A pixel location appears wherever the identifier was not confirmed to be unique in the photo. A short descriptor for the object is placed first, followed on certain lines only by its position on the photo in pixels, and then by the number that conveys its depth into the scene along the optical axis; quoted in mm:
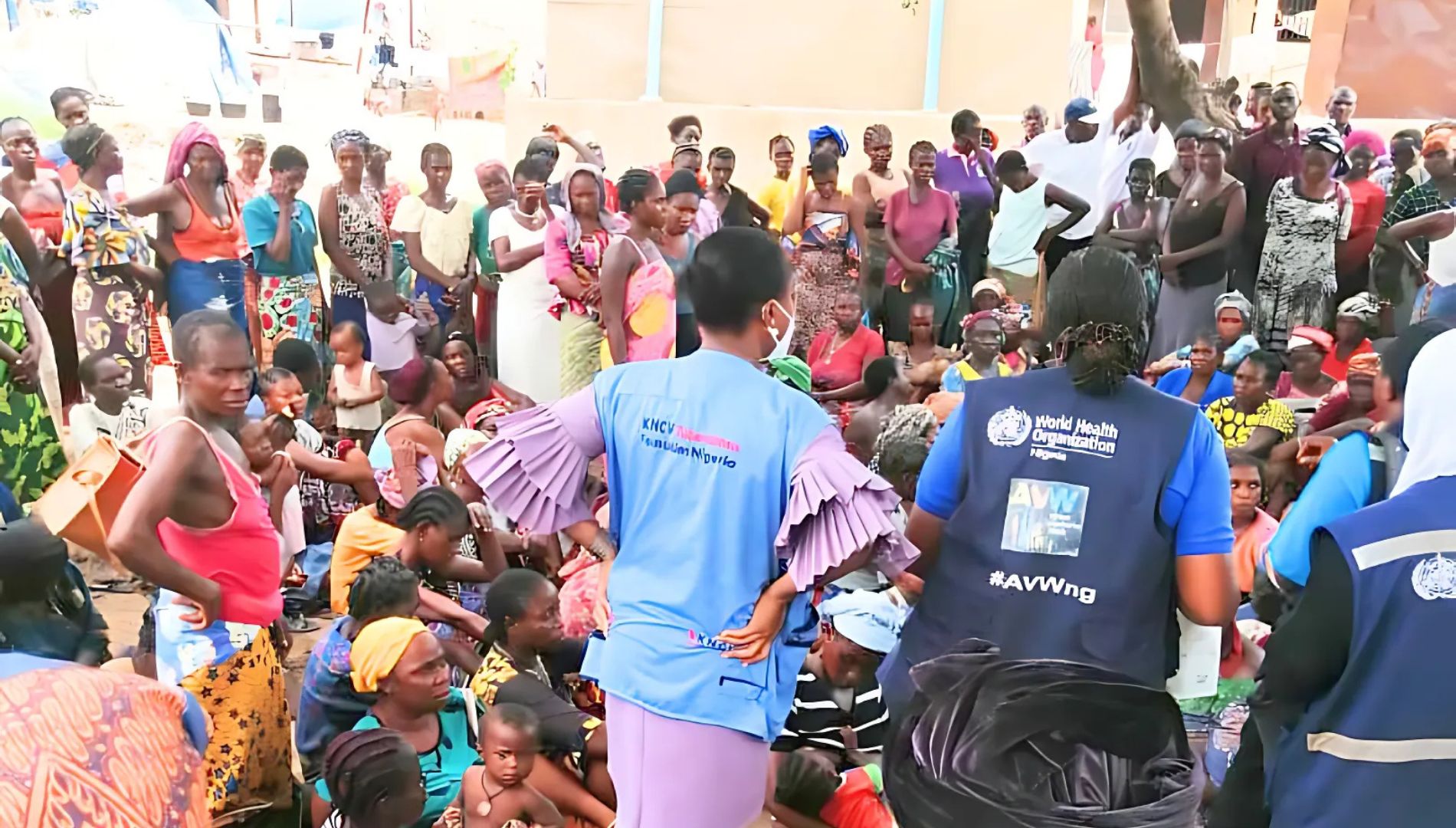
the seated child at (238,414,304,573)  4105
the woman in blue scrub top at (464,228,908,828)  2223
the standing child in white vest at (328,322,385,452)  5781
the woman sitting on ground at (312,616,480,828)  3158
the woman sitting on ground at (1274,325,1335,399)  5922
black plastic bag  1856
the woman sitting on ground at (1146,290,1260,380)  5957
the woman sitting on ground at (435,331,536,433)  5723
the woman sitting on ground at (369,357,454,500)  4914
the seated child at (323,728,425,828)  2900
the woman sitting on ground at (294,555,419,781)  3363
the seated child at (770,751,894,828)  3213
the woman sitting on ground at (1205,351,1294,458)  5086
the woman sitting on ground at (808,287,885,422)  6633
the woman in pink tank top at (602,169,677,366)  5055
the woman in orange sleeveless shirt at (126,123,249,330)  5918
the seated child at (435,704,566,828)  3006
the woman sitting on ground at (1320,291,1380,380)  6172
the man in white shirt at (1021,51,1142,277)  8164
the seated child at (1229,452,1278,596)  3926
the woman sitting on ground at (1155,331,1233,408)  5562
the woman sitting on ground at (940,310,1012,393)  5730
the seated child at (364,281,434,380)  6375
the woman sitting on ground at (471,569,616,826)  3238
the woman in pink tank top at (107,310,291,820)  2848
